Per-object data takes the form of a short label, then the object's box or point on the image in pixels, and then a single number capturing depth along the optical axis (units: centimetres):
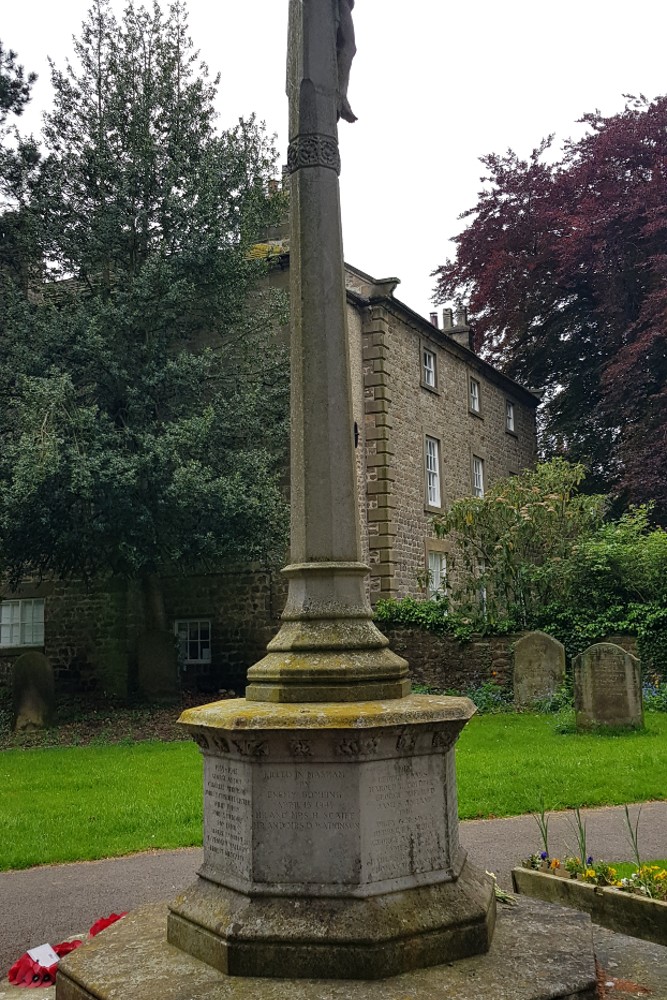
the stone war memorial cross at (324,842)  363
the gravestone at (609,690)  1230
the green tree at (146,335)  1559
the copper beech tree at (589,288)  2583
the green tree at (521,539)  1733
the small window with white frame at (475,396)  2592
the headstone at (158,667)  1758
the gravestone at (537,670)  1505
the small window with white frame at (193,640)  2002
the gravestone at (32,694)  1570
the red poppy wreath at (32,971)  434
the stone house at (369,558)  1955
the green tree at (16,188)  1753
